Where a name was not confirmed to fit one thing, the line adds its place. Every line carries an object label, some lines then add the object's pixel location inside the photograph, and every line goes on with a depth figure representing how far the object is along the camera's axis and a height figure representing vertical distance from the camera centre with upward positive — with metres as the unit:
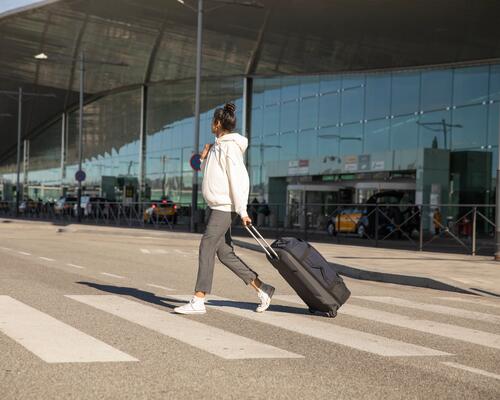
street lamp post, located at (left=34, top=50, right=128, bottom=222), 41.34 +3.55
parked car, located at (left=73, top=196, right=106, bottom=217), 40.31 -0.62
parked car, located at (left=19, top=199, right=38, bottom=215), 55.95 -0.91
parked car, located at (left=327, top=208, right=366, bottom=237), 24.08 -0.60
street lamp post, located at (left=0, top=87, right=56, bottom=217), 53.63 +6.56
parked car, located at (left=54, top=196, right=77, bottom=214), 47.42 -0.56
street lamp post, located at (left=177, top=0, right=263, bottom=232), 28.92 +2.77
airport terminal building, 31.38 +5.80
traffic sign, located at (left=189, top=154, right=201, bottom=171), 28.11 +1.29
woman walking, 7.46 +0.00
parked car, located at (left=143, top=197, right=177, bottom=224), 33.75 -0.63
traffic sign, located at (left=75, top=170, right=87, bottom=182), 41.94 +1.02
